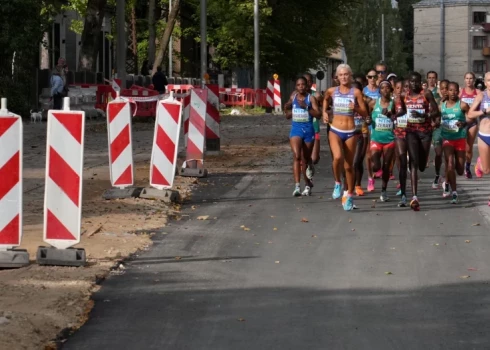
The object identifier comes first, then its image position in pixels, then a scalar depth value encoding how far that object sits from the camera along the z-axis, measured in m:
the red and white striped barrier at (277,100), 55.72
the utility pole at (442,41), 91.81
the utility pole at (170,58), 70.93
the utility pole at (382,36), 139.25
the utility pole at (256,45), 58.31
